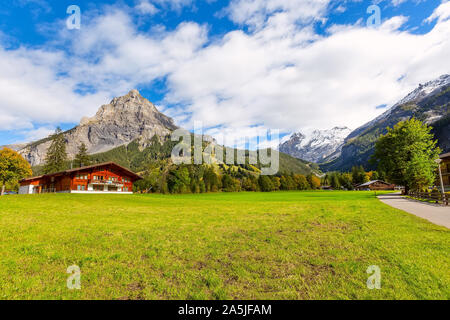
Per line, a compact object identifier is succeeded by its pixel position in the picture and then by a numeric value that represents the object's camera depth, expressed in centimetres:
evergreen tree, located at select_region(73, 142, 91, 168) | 8406
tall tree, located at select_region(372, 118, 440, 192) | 4097
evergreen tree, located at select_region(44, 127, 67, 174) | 7956
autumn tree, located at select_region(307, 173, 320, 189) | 15288
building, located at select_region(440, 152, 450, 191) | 6943
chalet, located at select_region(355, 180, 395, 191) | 12965
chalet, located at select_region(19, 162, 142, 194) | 6081
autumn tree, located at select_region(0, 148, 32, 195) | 6112
